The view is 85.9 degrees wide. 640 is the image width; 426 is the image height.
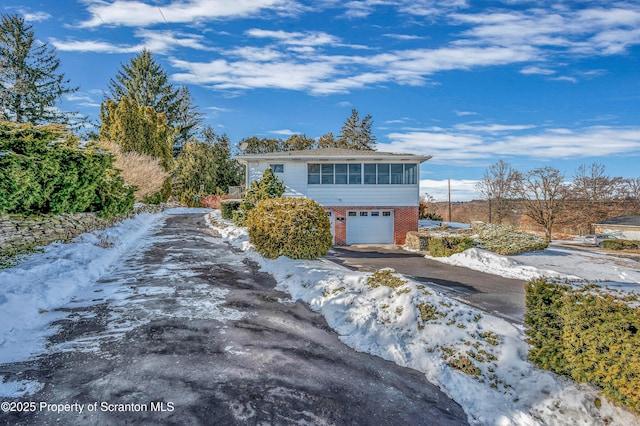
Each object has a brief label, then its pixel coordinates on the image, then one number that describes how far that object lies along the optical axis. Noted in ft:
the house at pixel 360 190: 67.46
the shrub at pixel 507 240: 47.47
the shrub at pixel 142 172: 74.94
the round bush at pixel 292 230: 34.27
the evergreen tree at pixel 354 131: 165.37
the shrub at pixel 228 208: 77.25
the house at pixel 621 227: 95.50
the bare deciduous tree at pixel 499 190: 133.49
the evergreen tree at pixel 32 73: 95.35
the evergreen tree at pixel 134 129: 93.71
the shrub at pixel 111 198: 45.62
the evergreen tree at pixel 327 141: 165.90
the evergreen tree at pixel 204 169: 134.62
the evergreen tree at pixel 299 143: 161.38
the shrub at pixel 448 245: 48.55
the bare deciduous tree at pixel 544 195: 105.19
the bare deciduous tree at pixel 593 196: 124.47
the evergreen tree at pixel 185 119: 150.73
